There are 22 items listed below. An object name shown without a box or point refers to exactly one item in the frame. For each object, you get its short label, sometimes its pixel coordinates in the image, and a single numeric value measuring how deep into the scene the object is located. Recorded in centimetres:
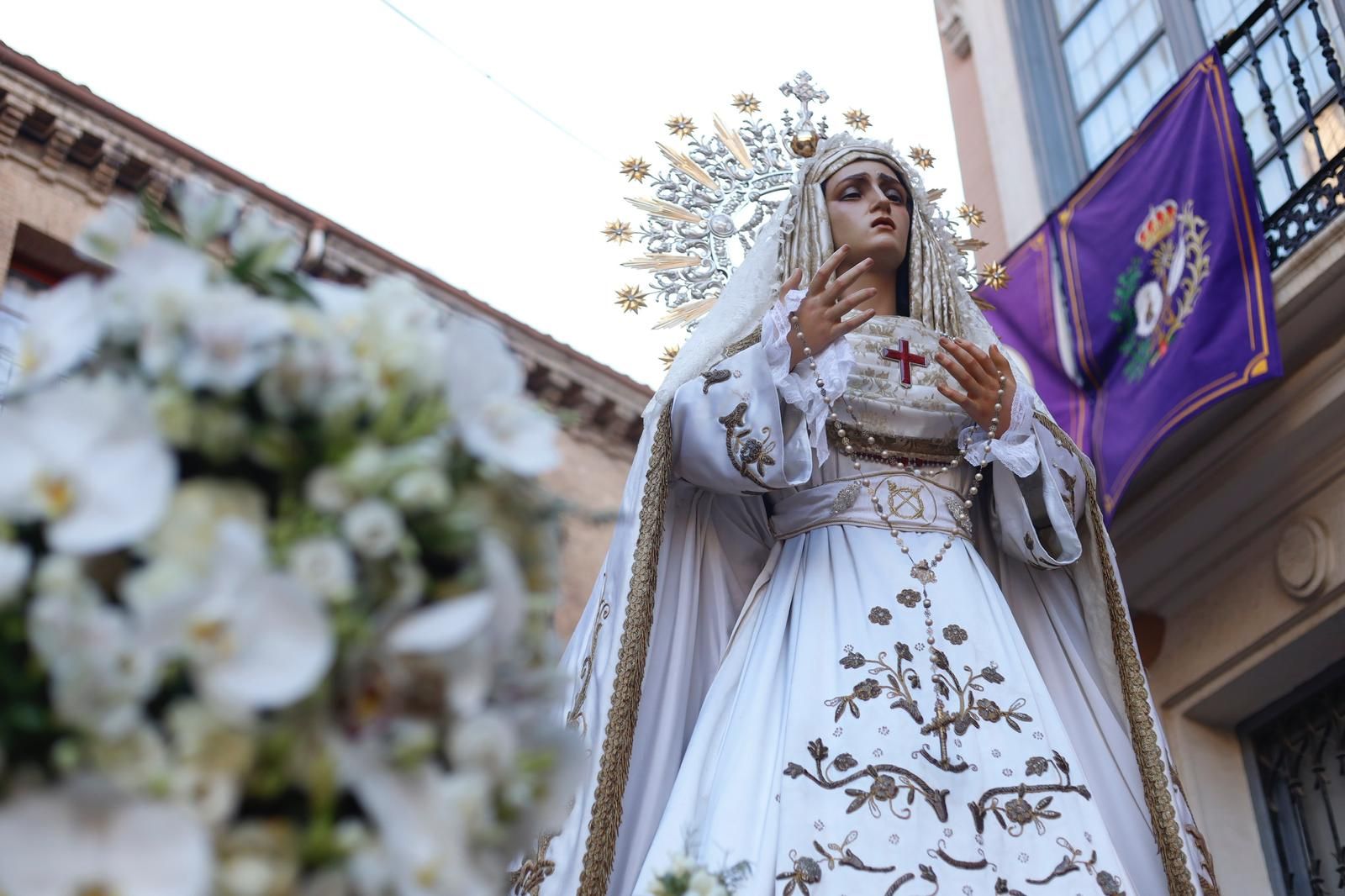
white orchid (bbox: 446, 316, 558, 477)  124
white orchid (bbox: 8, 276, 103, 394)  118
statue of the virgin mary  287
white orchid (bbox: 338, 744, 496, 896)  106
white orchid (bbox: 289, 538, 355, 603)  108
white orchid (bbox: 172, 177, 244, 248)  128
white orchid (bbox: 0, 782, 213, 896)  96
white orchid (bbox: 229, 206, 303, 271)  132
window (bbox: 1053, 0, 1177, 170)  707
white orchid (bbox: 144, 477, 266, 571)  107
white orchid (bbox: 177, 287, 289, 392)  117
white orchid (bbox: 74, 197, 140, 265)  123
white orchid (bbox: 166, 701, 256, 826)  103
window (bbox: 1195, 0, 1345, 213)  550
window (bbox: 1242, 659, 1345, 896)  484
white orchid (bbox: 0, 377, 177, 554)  106
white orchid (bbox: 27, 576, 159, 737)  101
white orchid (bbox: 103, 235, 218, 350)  118
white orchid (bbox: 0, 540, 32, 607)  102
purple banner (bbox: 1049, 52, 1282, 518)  490
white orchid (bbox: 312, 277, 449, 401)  124
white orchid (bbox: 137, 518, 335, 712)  101
